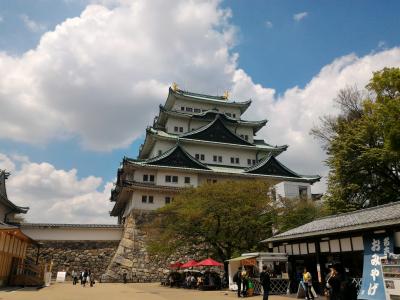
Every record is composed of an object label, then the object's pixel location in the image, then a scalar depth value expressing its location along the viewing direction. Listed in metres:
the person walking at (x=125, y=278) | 33.28
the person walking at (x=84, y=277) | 28.61
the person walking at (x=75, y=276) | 31.47
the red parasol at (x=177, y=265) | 30.91
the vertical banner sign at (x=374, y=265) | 13.70
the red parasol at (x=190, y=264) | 27.56
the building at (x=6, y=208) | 38.64
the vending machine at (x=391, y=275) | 12.40
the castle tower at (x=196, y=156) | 39.25
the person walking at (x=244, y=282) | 19.08
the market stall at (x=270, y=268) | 20.09
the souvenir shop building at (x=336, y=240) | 14.88
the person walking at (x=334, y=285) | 10.91
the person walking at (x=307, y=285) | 16.67
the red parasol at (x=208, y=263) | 25.84
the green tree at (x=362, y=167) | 26.73
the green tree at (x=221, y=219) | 27.06
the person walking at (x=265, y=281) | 15.66
